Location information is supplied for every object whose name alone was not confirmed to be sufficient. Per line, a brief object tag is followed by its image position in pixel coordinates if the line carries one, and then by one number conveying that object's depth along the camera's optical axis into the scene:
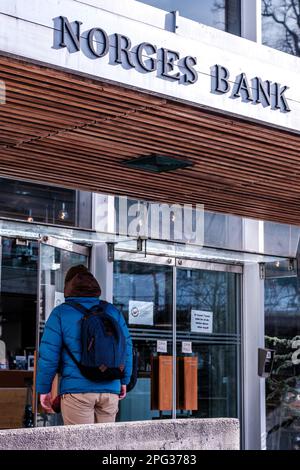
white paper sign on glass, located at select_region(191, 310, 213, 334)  11.74
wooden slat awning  6.25
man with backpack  6.15
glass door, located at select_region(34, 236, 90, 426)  9.73
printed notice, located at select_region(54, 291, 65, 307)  9.91
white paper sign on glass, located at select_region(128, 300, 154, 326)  10.96
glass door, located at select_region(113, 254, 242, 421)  10.98
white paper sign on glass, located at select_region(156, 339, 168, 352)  11.24
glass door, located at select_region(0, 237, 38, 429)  9.81
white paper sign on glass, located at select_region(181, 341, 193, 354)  11.57
